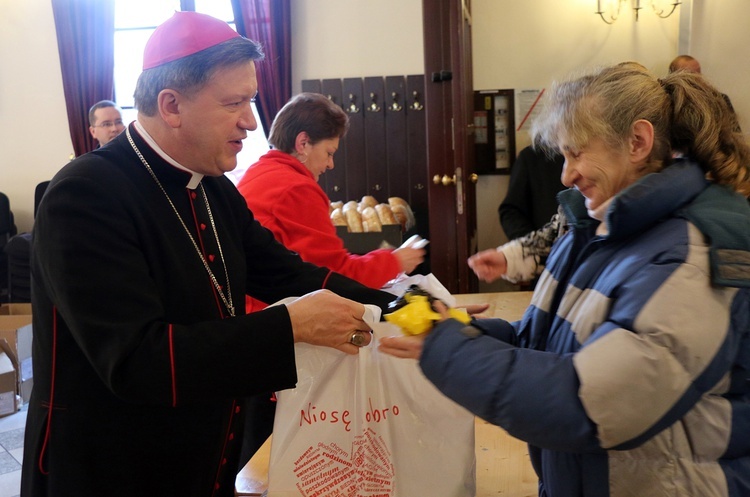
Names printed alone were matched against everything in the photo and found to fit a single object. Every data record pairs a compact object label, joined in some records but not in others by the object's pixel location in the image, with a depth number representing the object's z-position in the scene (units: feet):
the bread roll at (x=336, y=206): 16.75
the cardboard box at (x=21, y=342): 13.89
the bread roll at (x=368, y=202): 16.97
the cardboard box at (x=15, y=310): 15.91
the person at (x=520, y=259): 5.59
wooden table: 4.84
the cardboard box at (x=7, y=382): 13.69
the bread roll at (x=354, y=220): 15.53
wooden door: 12.07
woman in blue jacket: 3.10
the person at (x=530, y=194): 14.03
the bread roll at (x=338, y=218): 15.64
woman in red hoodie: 7.58
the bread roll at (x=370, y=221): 15.55
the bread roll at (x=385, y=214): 16.12
